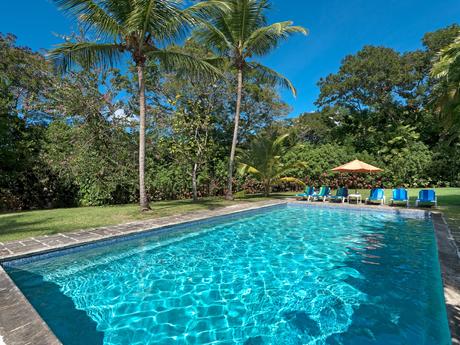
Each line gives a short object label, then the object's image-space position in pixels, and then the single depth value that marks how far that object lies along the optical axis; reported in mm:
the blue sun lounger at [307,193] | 14758
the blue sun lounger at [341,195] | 14000
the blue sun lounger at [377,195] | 12602
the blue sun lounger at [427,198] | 11258
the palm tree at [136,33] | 7992
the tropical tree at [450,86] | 8367
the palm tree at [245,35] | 11820
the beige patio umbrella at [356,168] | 13641
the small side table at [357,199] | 13221
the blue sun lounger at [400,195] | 11961
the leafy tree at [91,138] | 11961
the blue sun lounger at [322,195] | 14516
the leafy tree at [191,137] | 14133
